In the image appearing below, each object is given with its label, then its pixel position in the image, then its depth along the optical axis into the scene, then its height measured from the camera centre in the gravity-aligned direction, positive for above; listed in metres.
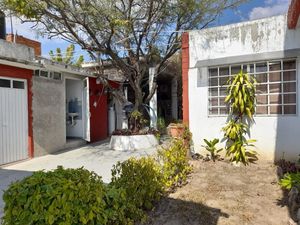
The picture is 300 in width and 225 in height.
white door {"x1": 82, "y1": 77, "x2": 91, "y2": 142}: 9.79 +0.01
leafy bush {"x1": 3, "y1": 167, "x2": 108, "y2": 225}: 2.32 -0.99
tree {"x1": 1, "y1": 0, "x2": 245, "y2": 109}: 7.48 +3.28
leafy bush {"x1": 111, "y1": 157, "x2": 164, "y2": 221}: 3.17 -1.13
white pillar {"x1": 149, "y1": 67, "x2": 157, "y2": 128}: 10.79 +0.06
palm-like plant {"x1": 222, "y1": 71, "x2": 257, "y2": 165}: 5.44 -0.23
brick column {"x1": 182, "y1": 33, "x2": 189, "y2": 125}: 6.56 +1.01
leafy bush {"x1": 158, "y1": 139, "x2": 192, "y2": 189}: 4.09 -1.10
